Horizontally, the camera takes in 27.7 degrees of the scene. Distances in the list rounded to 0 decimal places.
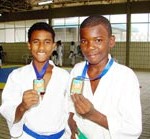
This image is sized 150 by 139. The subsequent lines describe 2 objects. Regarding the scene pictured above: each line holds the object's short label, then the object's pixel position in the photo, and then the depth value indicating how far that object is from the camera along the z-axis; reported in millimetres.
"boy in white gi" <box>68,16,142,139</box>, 1574
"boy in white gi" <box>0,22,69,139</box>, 1981
